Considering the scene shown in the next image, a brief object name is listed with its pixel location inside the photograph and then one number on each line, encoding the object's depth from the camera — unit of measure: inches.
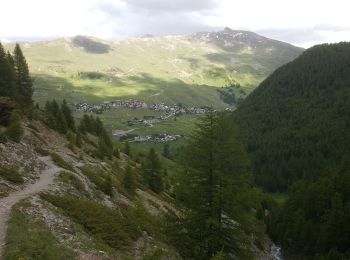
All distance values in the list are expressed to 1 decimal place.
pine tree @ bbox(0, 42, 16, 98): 3202.5
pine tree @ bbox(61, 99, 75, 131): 3937.0
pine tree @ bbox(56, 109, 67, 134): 3425.2
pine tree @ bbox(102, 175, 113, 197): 2160.6
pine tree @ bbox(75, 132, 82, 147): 3353.8
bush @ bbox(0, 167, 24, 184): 1654.8
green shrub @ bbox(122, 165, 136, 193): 2596.0
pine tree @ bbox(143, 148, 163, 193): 3250.5
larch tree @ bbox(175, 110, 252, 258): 1558.8
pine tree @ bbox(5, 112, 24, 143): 2148.1
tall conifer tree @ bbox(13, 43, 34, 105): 3914.4
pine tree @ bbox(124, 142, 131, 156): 4872.0
